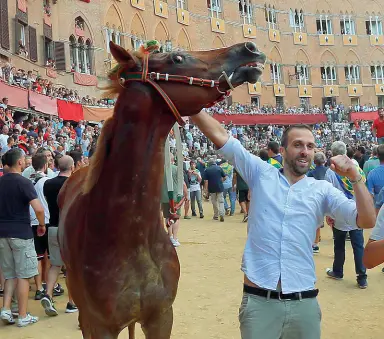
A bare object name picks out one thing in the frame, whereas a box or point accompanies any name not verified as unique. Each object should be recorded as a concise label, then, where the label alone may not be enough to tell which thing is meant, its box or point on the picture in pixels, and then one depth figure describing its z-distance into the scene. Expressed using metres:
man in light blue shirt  2.62
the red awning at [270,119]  36.81
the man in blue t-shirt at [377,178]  6.36
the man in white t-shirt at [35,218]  6.36
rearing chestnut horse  2.59
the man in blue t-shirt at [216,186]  13.46
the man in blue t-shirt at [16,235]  5.31
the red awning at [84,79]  29.08
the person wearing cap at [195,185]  14.20
